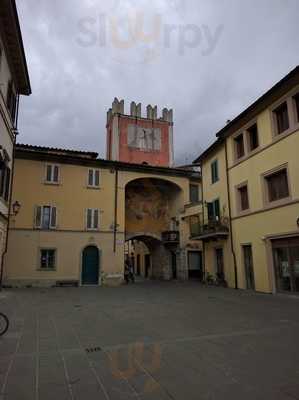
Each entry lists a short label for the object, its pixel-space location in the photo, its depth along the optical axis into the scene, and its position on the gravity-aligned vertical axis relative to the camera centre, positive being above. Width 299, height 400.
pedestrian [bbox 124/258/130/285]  26.05 -0.70
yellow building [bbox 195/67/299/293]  14.32 +3.52
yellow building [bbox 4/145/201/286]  22.23 +3.37
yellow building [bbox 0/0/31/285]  12.77 +8.83
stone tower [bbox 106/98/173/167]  41.09 +16.75
